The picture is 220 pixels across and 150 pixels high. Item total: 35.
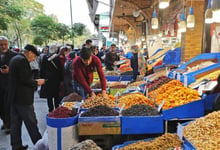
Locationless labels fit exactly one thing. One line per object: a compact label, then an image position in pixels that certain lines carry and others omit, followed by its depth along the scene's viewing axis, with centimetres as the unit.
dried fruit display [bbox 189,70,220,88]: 371
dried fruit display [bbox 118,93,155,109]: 376
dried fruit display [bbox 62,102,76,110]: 414
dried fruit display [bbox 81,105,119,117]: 325
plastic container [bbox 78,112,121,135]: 312
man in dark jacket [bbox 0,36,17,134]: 472
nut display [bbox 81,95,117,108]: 371
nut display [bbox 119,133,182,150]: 271
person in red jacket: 394
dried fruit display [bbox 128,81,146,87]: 571
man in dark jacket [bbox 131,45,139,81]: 852
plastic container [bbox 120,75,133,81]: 748
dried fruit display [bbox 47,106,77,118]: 318
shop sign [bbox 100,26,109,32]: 3753
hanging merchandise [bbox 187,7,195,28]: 523
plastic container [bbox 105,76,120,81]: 734
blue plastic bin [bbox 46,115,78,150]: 306
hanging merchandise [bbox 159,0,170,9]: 444
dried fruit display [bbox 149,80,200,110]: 339
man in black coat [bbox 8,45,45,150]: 351
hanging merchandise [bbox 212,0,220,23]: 350
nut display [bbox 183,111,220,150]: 245
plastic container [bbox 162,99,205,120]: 321
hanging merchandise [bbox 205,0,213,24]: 441
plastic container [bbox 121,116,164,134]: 316
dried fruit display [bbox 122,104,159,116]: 325
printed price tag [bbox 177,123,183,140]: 289
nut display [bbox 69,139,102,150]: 238
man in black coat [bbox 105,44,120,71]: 862
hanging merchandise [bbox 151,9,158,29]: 679
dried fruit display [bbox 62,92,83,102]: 459
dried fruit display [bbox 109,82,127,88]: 574
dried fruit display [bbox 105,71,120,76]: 772
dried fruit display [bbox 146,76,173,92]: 458
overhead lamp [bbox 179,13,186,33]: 585
